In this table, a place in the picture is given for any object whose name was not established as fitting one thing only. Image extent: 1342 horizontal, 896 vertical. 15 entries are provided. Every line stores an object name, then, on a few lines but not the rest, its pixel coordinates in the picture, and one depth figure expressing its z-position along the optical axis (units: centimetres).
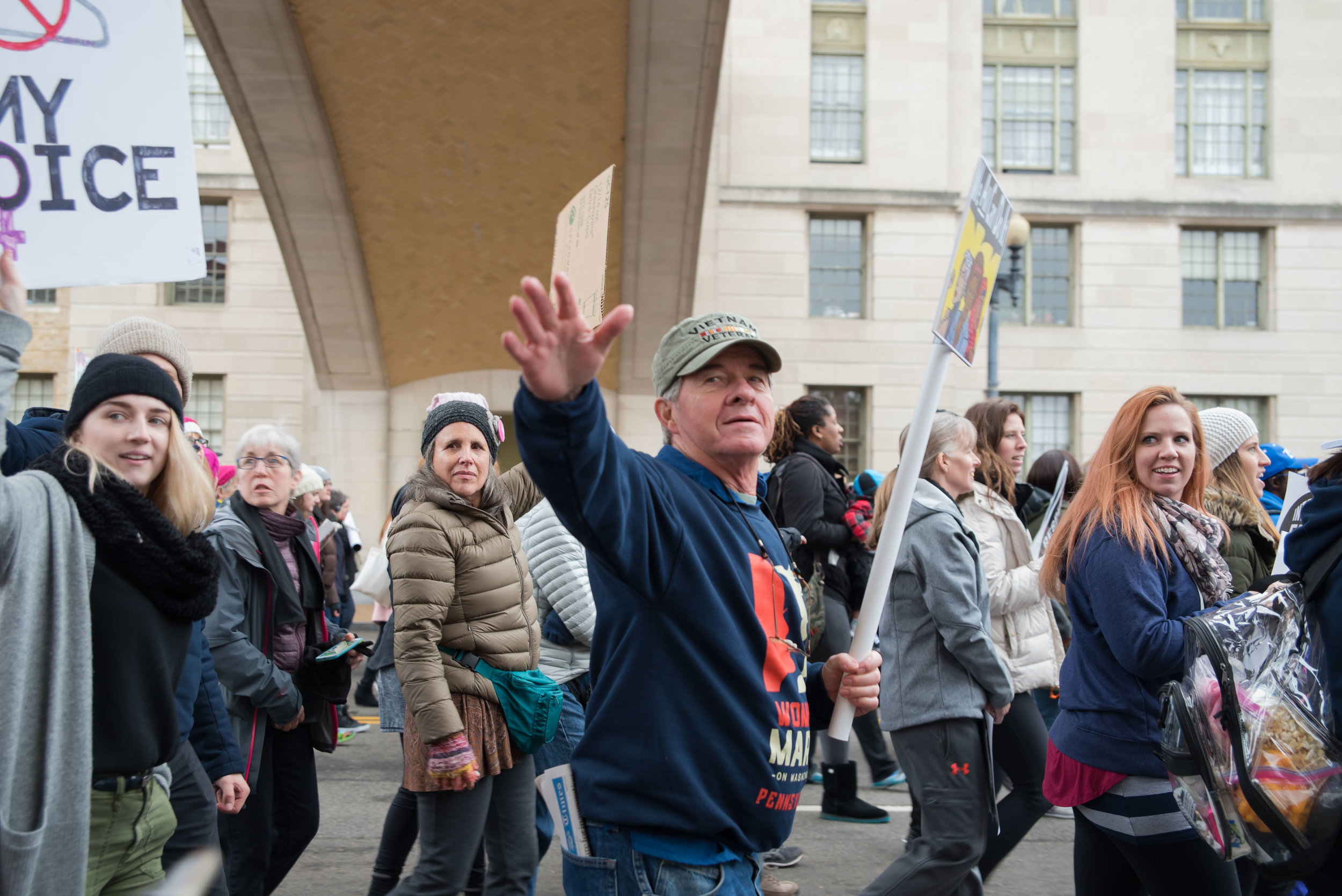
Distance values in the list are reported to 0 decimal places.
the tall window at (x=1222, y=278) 2170
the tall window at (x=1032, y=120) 2141
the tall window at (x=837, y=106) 2061
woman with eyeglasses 387
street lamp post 1481
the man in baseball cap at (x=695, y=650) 209
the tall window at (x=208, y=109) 2059
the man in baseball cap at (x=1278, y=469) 657
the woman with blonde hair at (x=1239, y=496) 436
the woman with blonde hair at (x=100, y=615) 221
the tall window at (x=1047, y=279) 2145
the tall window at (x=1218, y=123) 2152
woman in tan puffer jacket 359
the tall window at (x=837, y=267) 2092
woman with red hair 304
